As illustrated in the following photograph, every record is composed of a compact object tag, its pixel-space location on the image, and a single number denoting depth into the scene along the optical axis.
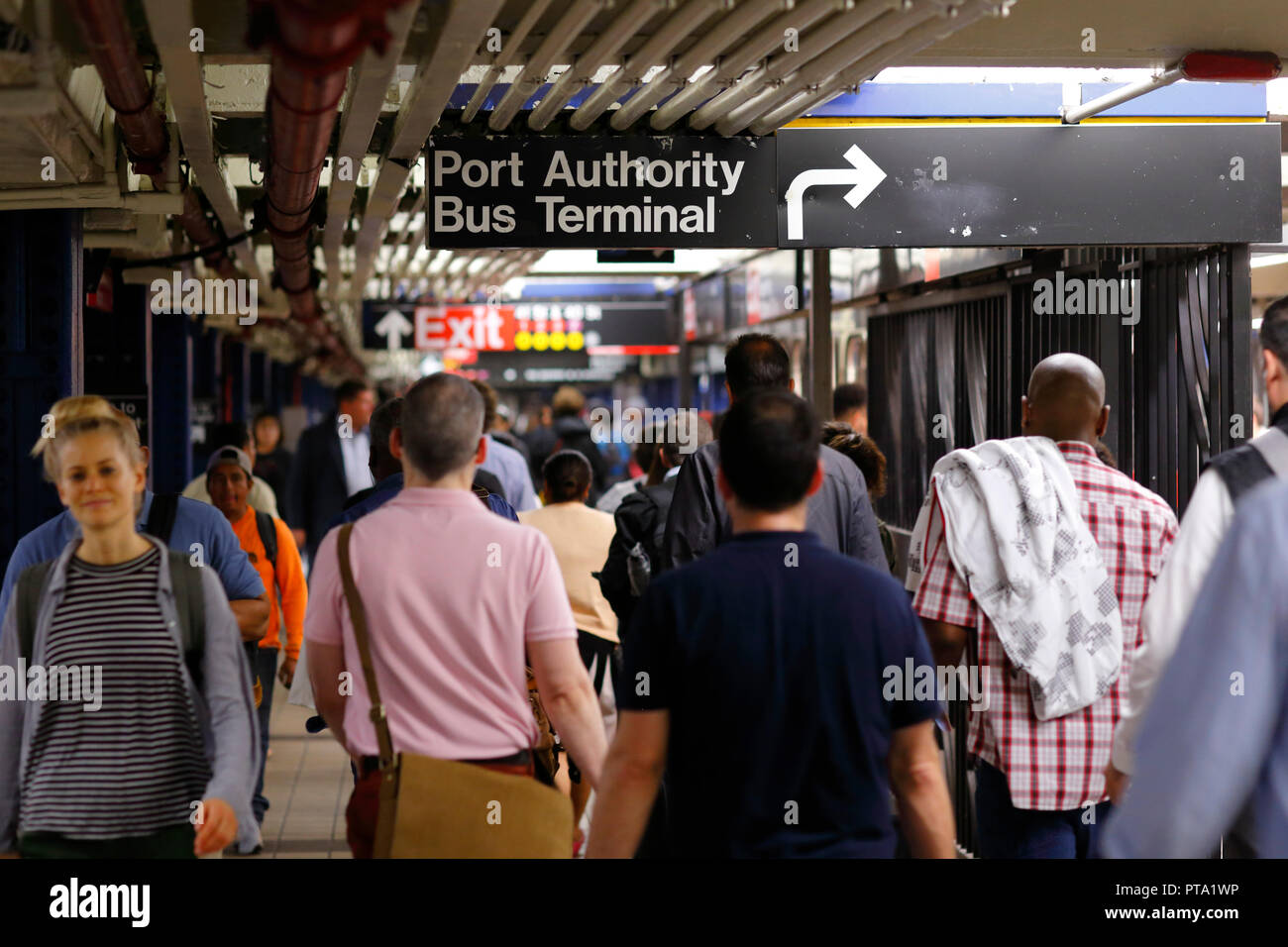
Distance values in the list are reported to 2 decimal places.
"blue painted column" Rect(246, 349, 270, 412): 23.05
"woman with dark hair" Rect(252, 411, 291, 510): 12.53
